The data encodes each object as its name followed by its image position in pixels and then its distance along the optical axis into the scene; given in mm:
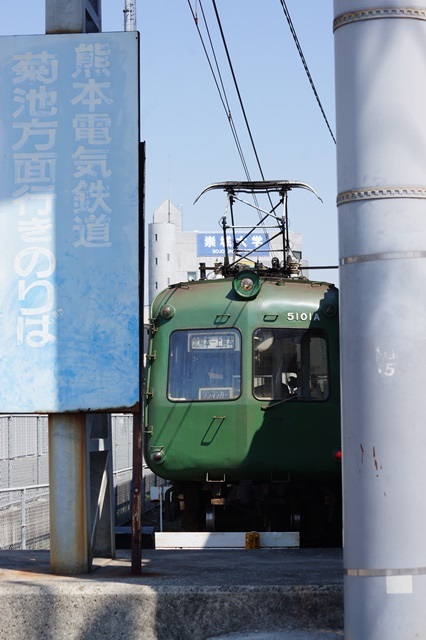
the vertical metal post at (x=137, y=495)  6773
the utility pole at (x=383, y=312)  4617
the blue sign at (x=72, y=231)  6945
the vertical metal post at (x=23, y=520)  13914
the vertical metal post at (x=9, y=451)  15758
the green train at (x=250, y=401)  11227
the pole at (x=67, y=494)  6922
